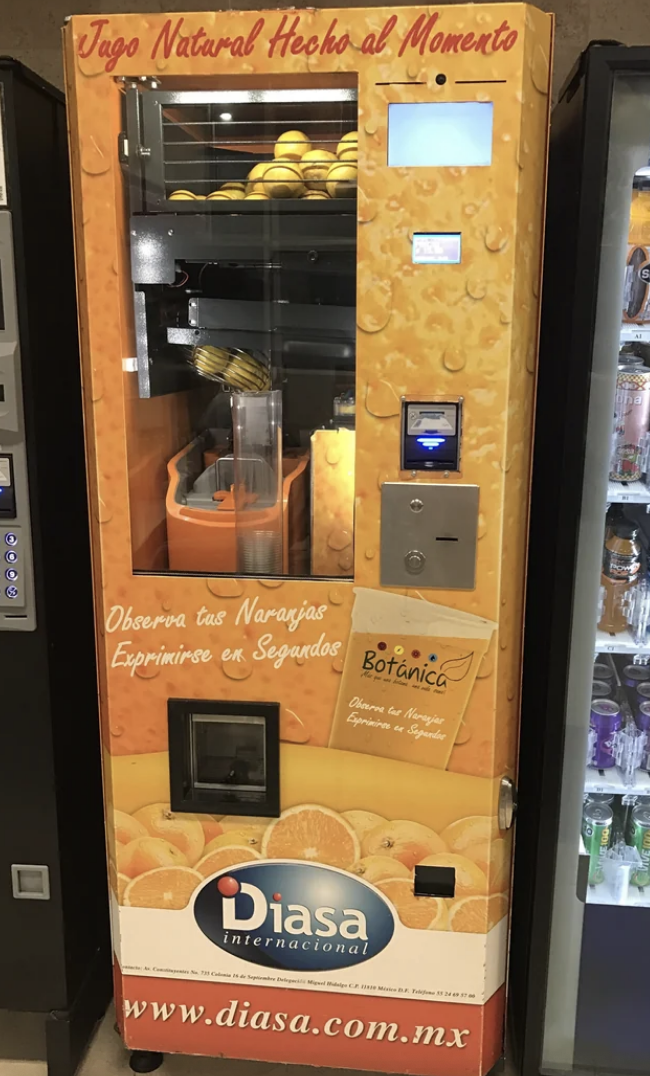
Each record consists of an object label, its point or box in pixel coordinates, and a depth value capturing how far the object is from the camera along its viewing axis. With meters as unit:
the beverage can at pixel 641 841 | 2.08
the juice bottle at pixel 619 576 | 1.99
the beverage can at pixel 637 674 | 2.16
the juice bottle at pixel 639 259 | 1.84
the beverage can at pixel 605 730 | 2.03
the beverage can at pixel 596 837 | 2.07
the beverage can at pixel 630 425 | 1.92
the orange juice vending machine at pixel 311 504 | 1.63
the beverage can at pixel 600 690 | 2.13
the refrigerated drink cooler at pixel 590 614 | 1.66
